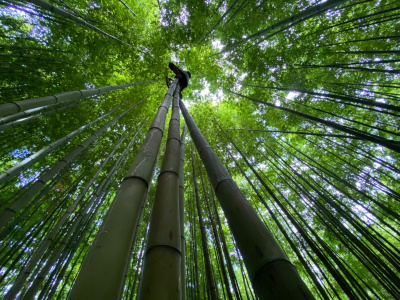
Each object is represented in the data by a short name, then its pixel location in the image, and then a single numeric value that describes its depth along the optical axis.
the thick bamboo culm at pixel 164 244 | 0.68
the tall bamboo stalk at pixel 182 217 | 1.41
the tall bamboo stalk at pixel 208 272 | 1.34
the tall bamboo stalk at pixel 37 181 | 1.73
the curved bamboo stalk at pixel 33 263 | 1.81
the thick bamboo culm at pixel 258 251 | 0.60
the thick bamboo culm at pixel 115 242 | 0.62
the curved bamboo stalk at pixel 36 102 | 1.56
